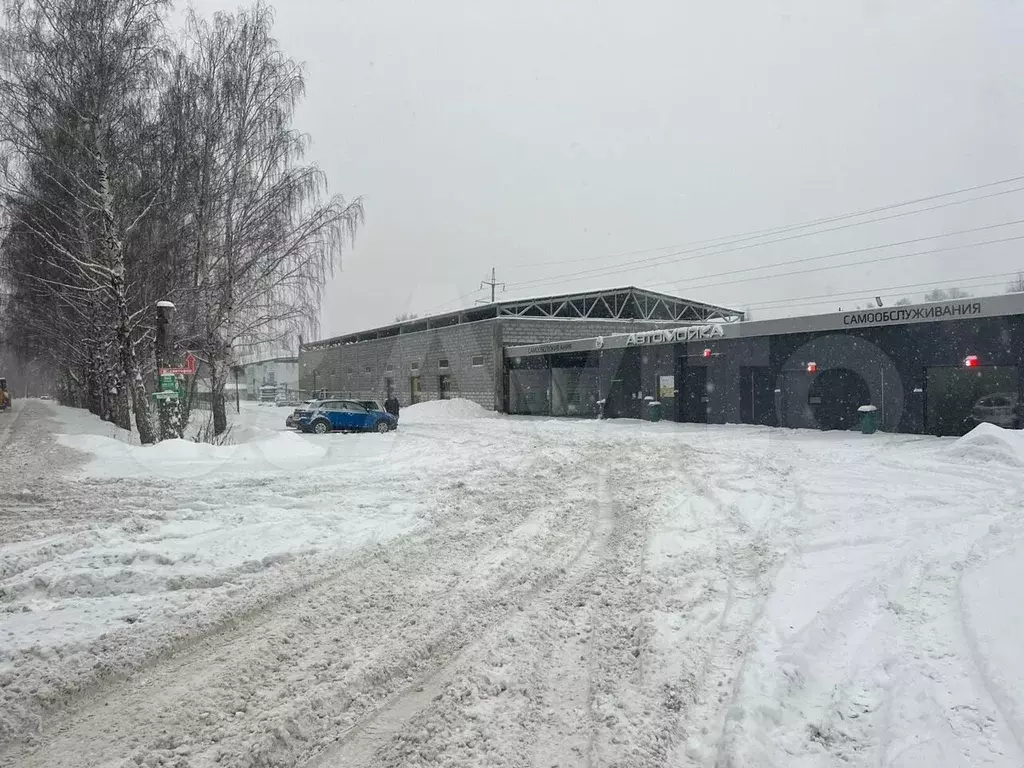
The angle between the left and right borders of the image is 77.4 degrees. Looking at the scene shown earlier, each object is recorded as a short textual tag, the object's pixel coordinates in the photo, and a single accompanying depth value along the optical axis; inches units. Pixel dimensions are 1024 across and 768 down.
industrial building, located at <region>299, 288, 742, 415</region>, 1376.7
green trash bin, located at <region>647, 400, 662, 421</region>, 995.3
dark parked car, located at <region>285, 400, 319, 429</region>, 895.7
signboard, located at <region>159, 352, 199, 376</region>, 544.7
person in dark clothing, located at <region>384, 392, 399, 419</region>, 1076.3
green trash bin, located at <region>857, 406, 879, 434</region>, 721.6
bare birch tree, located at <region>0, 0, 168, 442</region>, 534.0
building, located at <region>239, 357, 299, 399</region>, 2817.9
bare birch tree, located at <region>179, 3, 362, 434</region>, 666.8
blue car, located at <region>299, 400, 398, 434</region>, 889.5
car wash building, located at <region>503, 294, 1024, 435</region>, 654.5
